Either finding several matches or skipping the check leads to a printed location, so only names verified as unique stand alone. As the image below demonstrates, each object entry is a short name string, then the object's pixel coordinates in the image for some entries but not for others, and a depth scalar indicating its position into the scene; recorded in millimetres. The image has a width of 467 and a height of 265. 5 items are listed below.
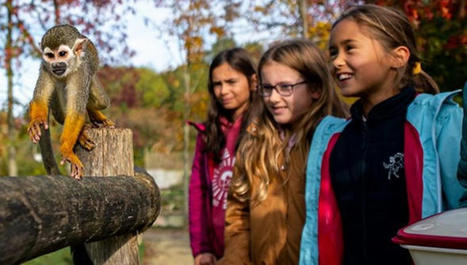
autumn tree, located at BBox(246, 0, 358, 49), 5102
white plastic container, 955
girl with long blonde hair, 2309
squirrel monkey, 1809
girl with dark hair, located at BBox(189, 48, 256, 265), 3057
